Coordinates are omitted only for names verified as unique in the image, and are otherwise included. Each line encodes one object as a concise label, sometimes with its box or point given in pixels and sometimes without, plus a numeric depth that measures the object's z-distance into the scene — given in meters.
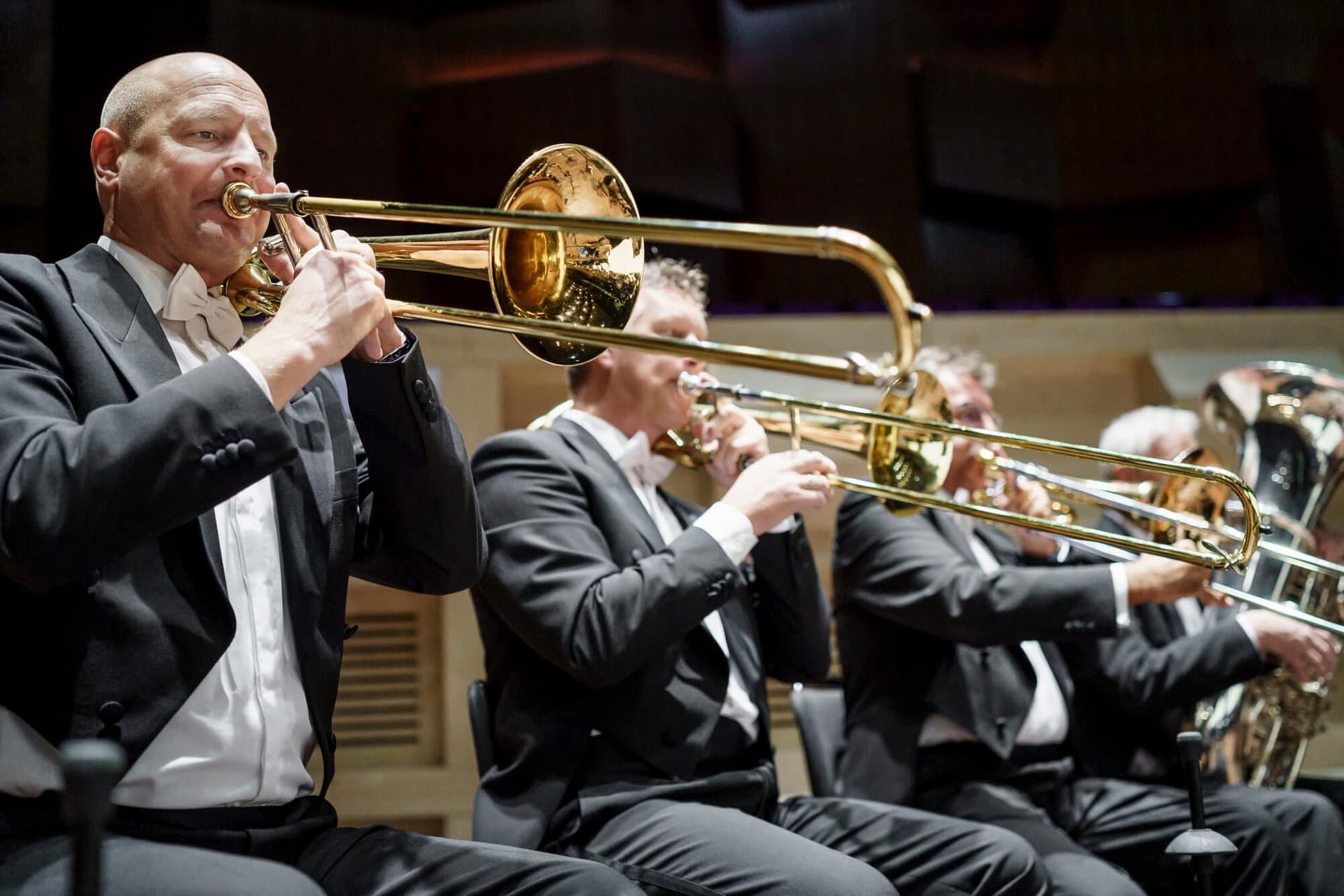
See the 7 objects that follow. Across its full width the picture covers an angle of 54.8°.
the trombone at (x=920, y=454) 2.40
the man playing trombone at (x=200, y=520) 1.44
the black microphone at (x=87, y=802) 1.04
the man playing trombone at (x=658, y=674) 2.17
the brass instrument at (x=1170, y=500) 2.90
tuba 3.59
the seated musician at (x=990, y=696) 2.92
